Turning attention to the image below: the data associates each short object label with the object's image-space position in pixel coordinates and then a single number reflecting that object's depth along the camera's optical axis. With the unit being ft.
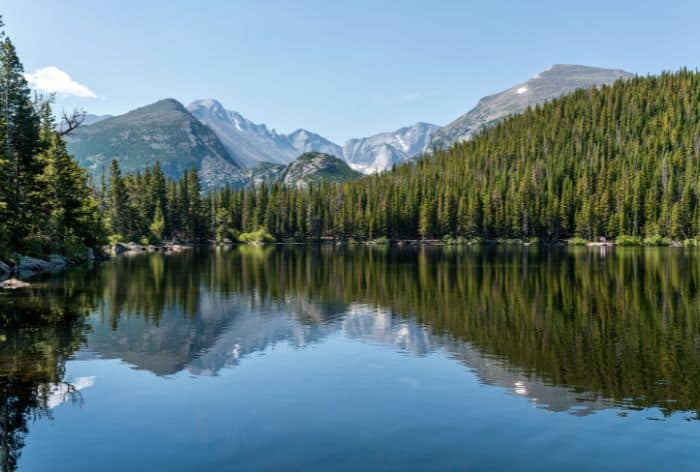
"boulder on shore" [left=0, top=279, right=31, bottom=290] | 183.93
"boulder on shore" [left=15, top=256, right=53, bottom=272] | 235.40
